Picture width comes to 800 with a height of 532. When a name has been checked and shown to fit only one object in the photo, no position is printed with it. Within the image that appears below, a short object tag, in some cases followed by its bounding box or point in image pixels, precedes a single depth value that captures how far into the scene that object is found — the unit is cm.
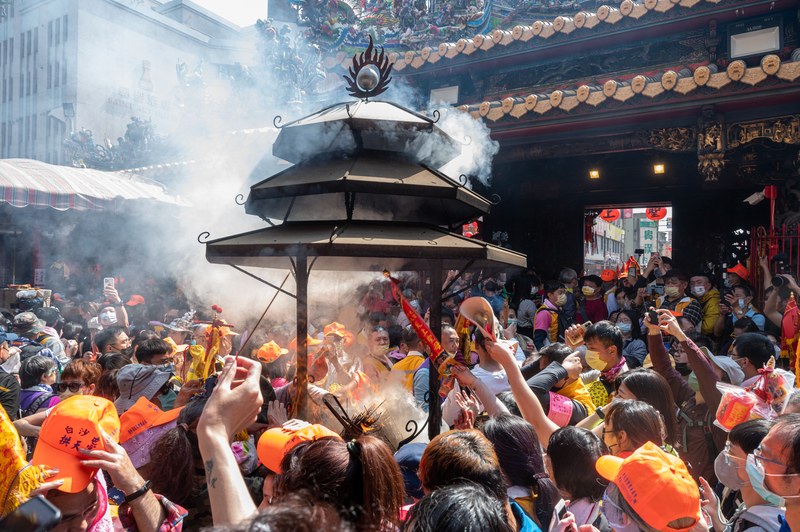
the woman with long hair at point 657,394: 272
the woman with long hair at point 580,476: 200
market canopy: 860
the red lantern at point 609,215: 1207
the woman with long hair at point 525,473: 198
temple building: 627
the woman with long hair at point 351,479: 134
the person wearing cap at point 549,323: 637
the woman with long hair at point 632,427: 222
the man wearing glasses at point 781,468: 166
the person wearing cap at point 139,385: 331
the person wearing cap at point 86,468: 150
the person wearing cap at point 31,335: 522
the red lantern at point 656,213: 1162
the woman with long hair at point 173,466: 197
